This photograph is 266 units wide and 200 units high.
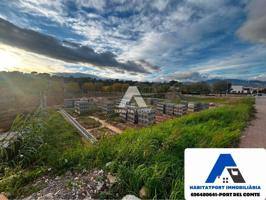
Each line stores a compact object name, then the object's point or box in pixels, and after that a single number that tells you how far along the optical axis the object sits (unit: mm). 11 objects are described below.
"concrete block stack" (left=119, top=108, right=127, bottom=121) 16719
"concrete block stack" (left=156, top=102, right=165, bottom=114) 21125
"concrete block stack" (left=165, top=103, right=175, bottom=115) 19781
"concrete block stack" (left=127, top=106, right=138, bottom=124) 15242
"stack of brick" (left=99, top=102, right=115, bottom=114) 20316
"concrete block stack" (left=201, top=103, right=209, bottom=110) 20750
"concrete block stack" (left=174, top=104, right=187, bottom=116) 18922
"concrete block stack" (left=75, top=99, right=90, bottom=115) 21216
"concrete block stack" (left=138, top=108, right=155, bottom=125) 14164
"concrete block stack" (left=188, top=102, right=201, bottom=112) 20269
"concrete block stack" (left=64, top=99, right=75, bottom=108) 26877
